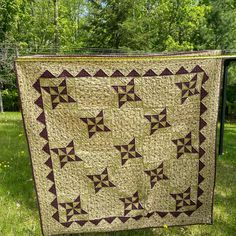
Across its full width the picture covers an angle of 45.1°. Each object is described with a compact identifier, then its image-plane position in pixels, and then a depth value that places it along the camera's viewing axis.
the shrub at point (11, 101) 18.09
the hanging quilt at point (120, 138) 2.34
